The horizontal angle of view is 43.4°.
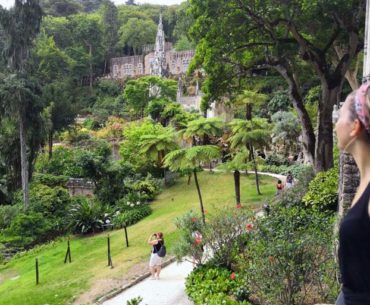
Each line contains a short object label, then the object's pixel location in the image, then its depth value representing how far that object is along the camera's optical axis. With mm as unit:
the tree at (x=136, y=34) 70938
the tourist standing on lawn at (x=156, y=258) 11641
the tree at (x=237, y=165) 17297
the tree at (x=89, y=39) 62781
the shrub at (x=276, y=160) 28234
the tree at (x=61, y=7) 77438
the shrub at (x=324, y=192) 12039
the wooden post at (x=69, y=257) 15712
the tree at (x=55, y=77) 38094
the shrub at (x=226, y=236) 10312
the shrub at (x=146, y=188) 23330
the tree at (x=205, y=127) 18875
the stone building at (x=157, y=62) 63119
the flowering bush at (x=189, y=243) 10664
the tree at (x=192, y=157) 16047
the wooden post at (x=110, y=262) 13795
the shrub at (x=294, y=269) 7125
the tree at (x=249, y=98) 24712
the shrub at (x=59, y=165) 30156
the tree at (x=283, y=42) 13320
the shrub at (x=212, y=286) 8789
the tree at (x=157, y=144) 23844
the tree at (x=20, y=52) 24031
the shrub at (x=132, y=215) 19672
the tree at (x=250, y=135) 18891
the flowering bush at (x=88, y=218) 19406
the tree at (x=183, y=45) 66681
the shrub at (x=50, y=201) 22928
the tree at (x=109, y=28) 70188
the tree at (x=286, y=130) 27984
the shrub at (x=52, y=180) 27906
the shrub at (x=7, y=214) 22188
